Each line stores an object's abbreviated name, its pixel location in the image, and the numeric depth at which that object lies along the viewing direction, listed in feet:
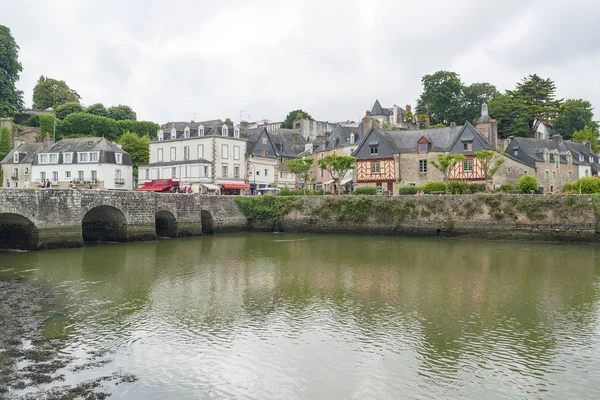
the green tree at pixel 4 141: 165.07
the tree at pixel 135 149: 180.86
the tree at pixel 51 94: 221.66
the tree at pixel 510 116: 175.52
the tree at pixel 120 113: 209.36
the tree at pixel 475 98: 196.65
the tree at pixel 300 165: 137.59
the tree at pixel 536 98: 180.86
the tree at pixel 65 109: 195.00
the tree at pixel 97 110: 202.55
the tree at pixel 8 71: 163.02
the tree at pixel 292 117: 271.90
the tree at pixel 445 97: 195.83
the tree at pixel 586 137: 176.35
